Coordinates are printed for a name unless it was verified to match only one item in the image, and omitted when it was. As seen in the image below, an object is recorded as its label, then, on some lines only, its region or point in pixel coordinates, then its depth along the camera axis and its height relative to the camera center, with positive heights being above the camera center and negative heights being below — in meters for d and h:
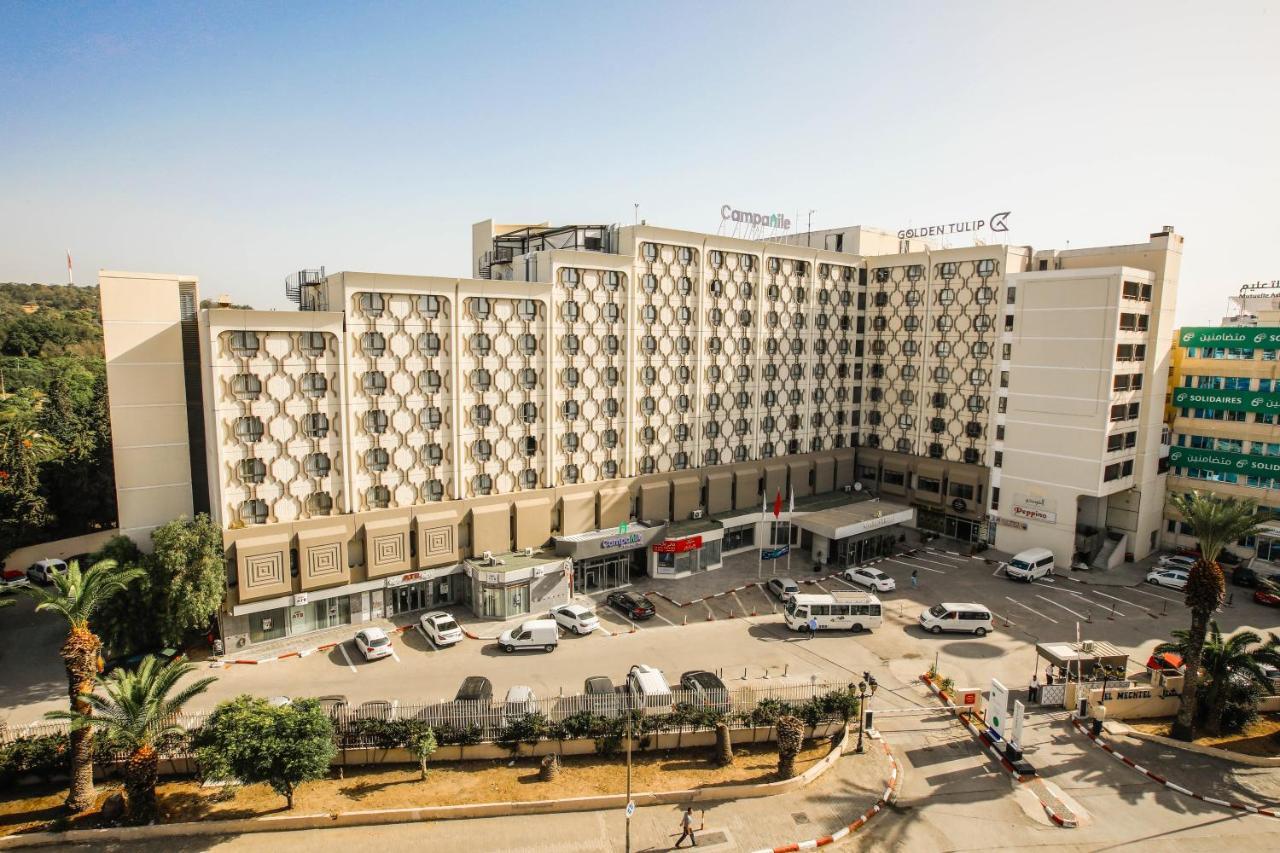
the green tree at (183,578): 40.16 -13.14
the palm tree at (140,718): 27.23 -14.18
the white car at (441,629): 44.66 -17.58
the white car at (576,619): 46.91 -17.64
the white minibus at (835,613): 47.09 -17.05
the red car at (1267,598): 52.59 -17.72
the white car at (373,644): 42.75 -17.68
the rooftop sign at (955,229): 64.88 +11.60
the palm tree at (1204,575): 35.19 -10.79
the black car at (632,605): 49.41 -17.76
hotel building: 44.34 -4.94
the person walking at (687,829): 26.86 -17.83
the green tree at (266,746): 26.62 -14.86
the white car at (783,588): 52.59 -17.49
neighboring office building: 59.12 -5.49
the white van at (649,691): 33.38 -17.02
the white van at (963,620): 46.75 -17.24
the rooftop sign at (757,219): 66.25 +11.96
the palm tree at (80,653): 28.56 -12.27
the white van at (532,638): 44.06 -17.64
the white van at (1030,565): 57.16 -16.91
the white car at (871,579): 54.66 -17.45
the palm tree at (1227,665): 34.94 -14.97
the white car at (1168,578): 55.72 -17.35
